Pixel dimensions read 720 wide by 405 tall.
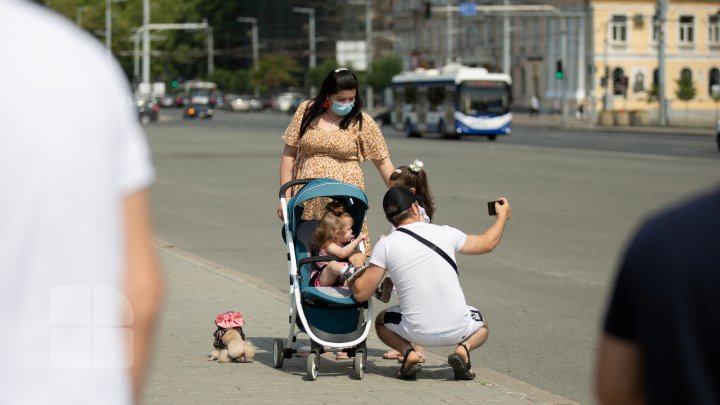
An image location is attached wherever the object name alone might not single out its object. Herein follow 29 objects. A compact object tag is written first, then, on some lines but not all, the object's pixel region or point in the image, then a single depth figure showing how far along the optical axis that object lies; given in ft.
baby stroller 25.79
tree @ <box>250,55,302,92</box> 470.80
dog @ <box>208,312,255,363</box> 27.09
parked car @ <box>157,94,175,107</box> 425.28
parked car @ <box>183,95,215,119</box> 314.82
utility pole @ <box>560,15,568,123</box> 273.42
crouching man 25.11
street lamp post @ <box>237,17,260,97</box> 521.98
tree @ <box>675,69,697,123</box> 260.62
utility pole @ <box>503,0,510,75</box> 305.41
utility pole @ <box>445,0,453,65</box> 407.03
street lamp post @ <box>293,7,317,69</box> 463.38
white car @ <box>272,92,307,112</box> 400.24
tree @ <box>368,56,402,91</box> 379.76
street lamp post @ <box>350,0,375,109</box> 385.09
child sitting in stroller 26.19
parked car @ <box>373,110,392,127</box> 246.27
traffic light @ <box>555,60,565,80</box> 244.16
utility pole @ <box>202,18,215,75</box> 539.29
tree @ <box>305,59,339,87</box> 422.00
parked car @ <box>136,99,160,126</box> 262.59
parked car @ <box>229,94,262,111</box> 427.33
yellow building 342.85
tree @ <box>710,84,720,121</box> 254.18
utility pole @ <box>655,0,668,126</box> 227.61
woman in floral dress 28.63
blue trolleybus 185.88
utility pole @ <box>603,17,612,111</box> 316.27
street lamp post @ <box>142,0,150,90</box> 275.94
